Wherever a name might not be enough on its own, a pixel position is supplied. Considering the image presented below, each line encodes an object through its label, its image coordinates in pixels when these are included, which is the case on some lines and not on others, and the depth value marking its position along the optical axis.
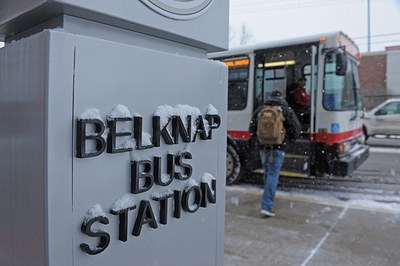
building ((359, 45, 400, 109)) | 24.17
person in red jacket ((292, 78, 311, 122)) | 6.85
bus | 6.17
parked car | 13.69
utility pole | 27.87
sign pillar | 1.04
